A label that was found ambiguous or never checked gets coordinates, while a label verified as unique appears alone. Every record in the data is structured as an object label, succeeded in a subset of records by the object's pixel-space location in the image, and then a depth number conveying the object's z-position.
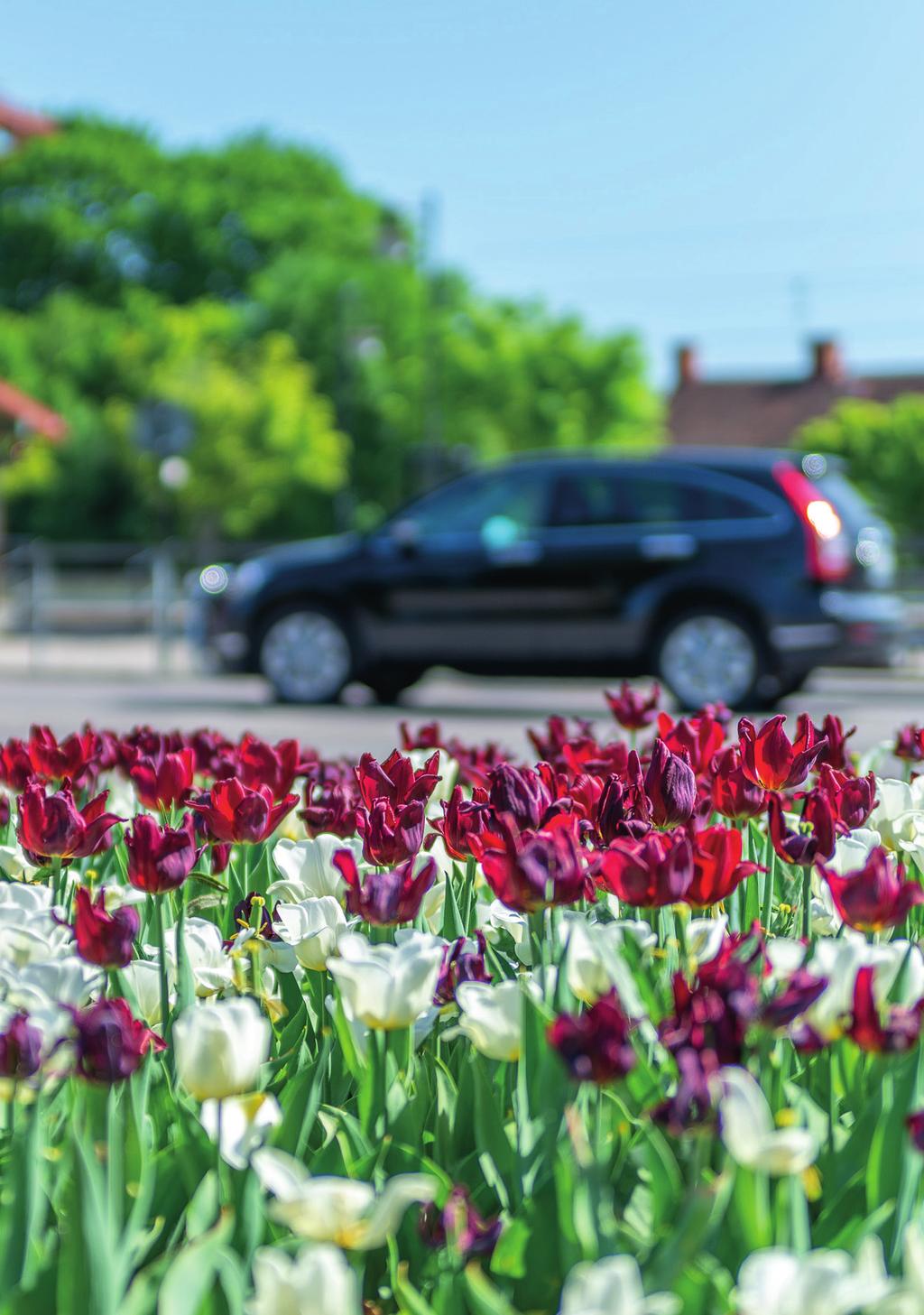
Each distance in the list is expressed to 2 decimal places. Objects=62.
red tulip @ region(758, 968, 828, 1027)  1.61
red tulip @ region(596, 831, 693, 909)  1.90
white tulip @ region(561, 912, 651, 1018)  1.82
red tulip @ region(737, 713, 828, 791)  2.49
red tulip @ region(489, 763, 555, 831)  2.25
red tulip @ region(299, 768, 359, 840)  2.76
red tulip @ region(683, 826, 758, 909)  1.95
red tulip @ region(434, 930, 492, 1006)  2.08
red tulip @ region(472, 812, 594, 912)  1.90
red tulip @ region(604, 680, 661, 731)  3.80
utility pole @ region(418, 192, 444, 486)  29.59
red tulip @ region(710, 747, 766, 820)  2.43
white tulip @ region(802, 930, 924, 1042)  1.79
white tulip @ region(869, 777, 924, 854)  2.83
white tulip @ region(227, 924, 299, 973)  2.27
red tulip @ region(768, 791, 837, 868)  2.29
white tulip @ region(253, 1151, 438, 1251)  1.40
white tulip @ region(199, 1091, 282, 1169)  1.64
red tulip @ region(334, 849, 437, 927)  1.98
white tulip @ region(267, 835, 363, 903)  2.47
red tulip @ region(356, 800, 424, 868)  2.29
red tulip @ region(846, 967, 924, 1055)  1.68
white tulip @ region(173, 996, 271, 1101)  1.65
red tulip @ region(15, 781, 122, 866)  2.35
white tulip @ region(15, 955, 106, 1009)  1.86
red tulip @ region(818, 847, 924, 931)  1.91
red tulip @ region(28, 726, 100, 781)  3.13
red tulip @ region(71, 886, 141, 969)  1.84
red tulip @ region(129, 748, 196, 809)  2.61
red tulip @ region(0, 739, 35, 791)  3.04
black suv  11.18
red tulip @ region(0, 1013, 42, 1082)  1.62
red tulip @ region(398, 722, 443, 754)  3.82
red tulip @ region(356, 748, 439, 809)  2.59
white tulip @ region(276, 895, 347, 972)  2.13
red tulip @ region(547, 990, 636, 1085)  1.49
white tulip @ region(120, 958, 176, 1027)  2.12
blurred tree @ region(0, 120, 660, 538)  41.44
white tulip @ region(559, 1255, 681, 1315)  1.24
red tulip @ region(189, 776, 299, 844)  2.49
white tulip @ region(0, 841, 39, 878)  2.73
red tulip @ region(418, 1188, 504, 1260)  1.50
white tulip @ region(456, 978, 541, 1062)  1.83
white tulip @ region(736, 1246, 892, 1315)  1.27
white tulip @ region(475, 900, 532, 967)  2.23
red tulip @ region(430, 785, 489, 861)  2.35
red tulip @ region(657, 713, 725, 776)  2.98
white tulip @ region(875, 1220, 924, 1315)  1.33
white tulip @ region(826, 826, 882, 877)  2.40
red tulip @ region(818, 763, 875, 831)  2.58
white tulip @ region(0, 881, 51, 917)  2.31
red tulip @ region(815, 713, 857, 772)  3.14
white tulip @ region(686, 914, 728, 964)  1.99
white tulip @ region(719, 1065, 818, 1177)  1.42
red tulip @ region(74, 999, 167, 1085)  1.60
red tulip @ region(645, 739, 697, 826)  2.34
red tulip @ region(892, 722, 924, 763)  3.53
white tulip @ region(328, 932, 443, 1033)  1.76
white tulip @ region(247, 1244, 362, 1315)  1.31
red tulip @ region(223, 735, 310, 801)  2.91
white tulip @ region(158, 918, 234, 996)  2.19
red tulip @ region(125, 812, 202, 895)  2.05
